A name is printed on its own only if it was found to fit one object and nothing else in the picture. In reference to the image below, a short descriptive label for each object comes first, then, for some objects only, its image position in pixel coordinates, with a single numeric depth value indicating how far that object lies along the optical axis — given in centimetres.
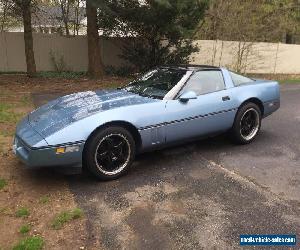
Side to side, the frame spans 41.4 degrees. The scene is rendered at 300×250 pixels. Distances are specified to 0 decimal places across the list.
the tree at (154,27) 1411
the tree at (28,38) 1455
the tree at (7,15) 1574
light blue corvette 462
